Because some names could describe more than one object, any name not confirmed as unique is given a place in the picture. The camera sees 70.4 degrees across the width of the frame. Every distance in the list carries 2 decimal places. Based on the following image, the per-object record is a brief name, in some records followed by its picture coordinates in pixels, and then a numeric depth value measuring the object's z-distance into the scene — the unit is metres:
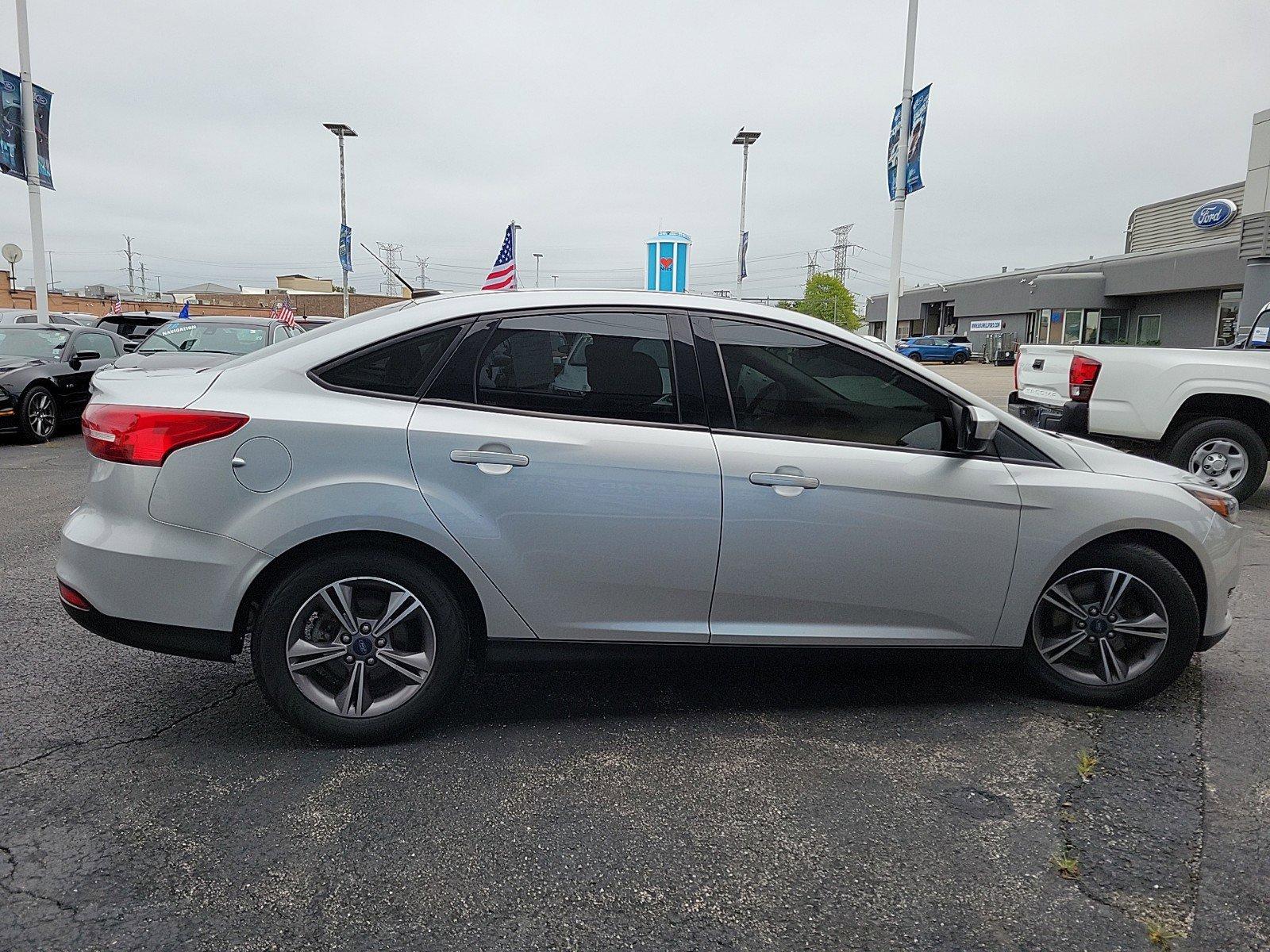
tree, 86.12
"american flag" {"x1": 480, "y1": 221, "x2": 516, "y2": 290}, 15.47
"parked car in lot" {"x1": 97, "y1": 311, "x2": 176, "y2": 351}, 16.20
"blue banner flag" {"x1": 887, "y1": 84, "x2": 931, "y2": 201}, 17.45
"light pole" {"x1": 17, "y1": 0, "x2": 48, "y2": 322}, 20.72
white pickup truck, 8.05
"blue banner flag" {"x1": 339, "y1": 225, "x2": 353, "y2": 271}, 42.97
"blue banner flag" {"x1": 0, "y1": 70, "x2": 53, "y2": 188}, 20.34
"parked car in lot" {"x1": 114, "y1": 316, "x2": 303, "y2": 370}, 11.74
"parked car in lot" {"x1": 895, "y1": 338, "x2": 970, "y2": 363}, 49.38
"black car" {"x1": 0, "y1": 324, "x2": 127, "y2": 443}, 11.30
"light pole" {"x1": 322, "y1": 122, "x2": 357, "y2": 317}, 42.66
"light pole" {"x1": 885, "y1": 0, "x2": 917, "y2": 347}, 18.05
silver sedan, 3.10
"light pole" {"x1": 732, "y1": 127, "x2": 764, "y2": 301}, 37.59
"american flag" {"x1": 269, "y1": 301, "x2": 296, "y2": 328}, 19.67
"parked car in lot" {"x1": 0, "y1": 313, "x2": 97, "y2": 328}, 21.20
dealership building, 38.50
